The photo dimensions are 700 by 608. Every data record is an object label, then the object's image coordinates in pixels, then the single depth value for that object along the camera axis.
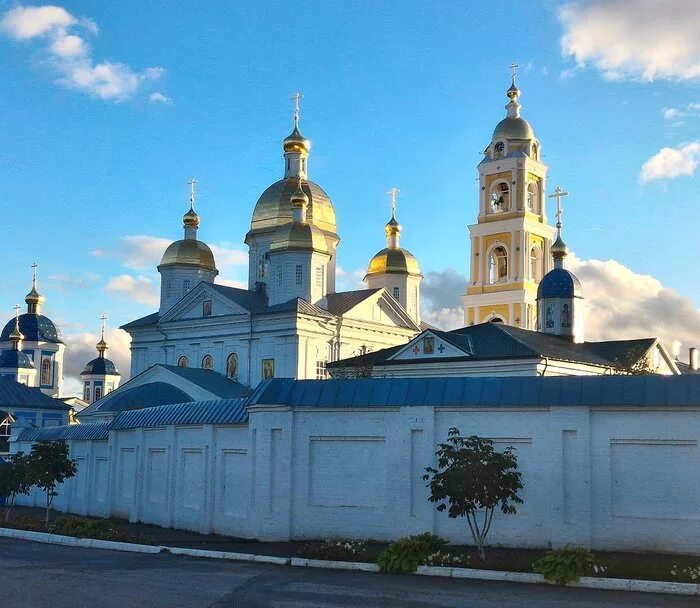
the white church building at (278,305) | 43.97
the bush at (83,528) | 19.61
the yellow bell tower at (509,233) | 50.47
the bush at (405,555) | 14.35
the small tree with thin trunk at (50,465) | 25.20
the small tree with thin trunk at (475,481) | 14.98
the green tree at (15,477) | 26.91
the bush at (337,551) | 15.48
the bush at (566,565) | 13.12
